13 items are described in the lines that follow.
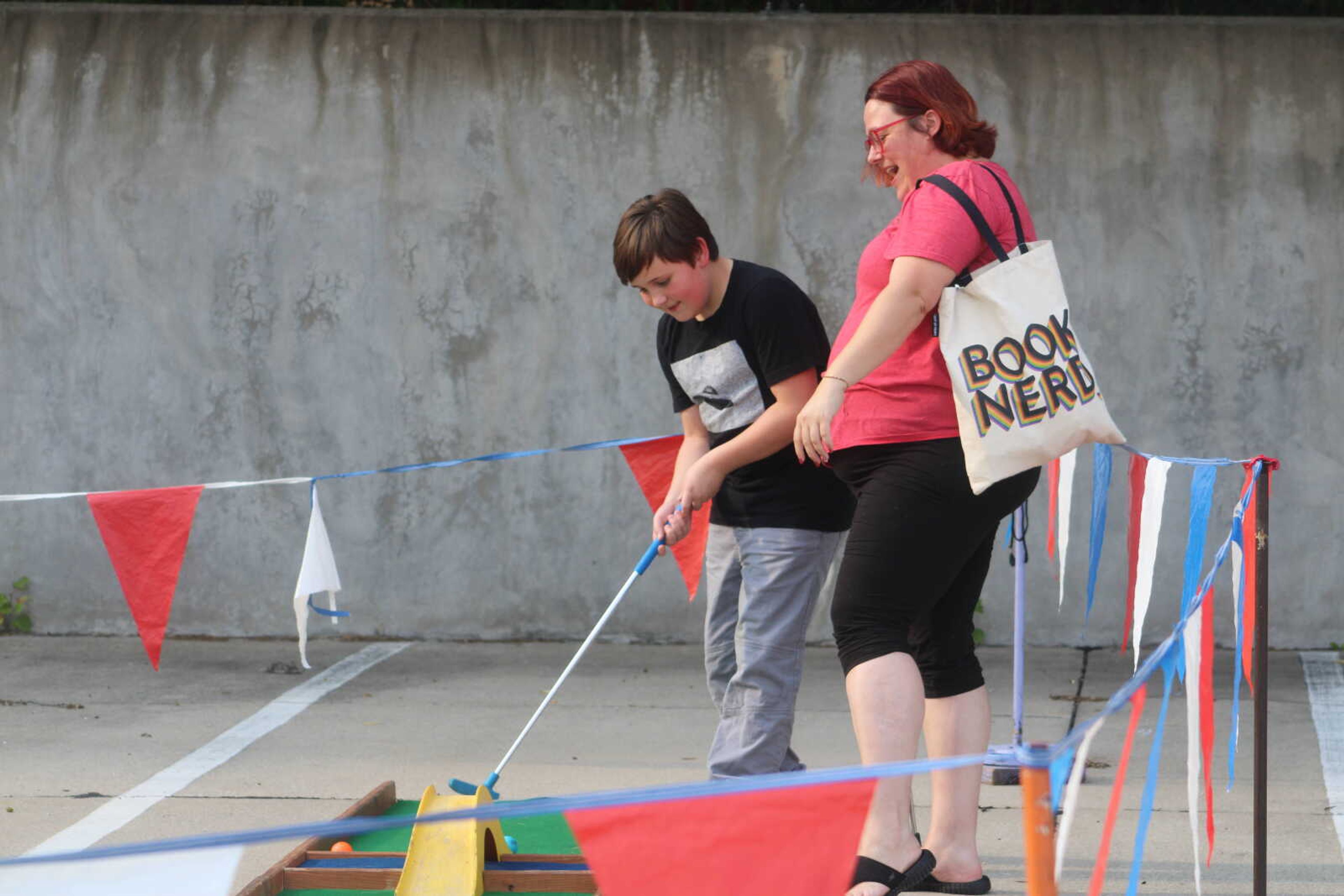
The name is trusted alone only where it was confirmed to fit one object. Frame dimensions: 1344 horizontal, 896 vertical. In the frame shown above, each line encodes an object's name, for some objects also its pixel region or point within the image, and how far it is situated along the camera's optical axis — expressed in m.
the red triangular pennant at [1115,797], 3.64
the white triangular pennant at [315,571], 8.98
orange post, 3.24
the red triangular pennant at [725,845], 3.59
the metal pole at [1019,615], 8.92
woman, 5.97
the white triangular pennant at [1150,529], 6.99
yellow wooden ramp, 6.38
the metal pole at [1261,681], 5.67
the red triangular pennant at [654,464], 9.95
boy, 6.93
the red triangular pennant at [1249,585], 6.02
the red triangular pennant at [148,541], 9.09
